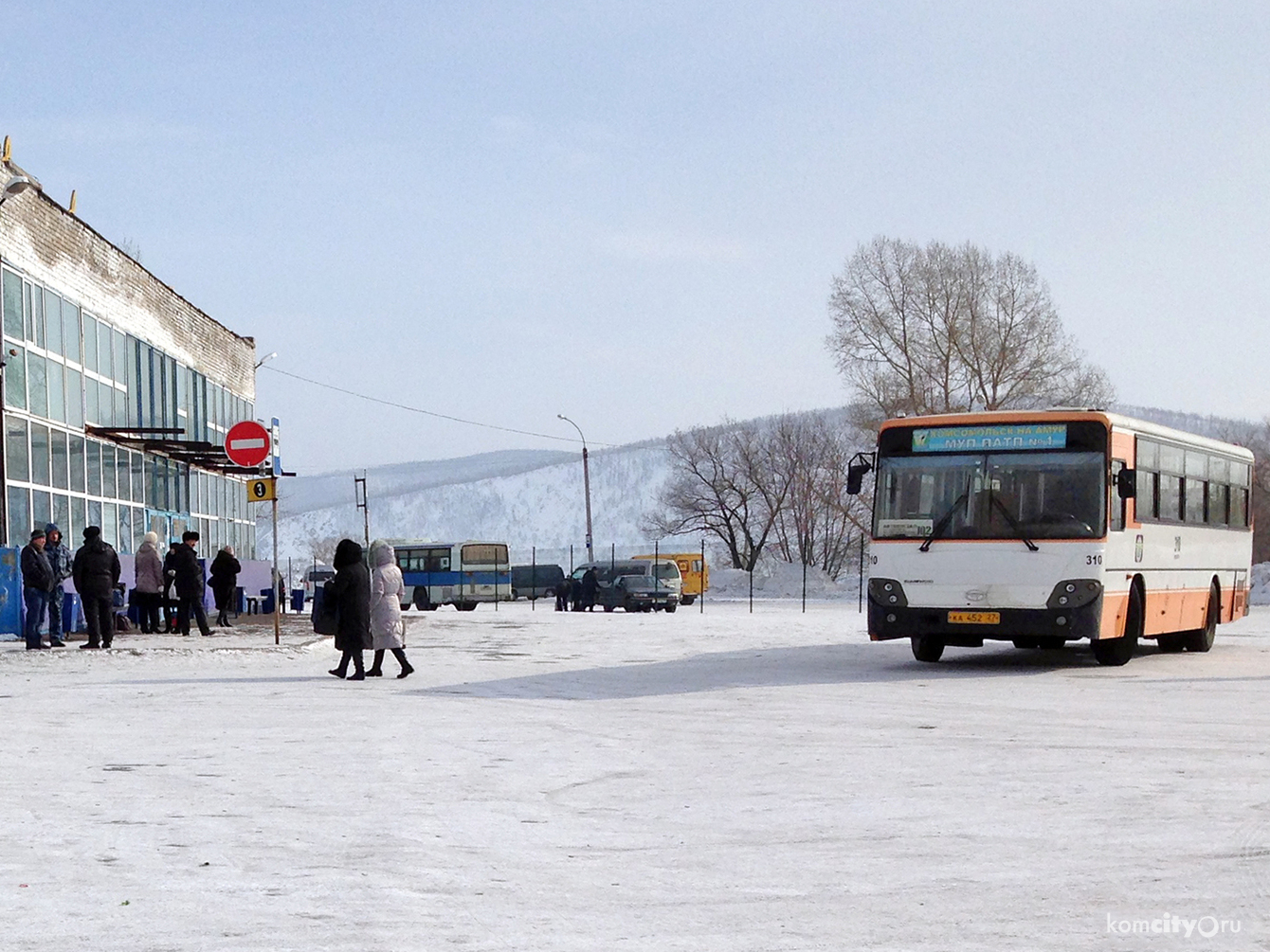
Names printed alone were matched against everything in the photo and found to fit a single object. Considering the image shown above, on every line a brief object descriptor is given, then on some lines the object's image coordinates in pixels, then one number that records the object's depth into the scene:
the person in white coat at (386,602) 19.25
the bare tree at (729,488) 96.75
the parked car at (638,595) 55.19
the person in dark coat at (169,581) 29.62
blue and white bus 63.56
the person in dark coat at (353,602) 19.14
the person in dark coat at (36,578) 23.53
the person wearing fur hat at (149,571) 28.83
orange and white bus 20.09
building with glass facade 28.73
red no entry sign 25.07
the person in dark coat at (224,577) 32.72
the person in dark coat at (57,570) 24.31
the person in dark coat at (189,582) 28.05
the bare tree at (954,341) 67.12
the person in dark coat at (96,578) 23.70
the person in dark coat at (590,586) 55.62
